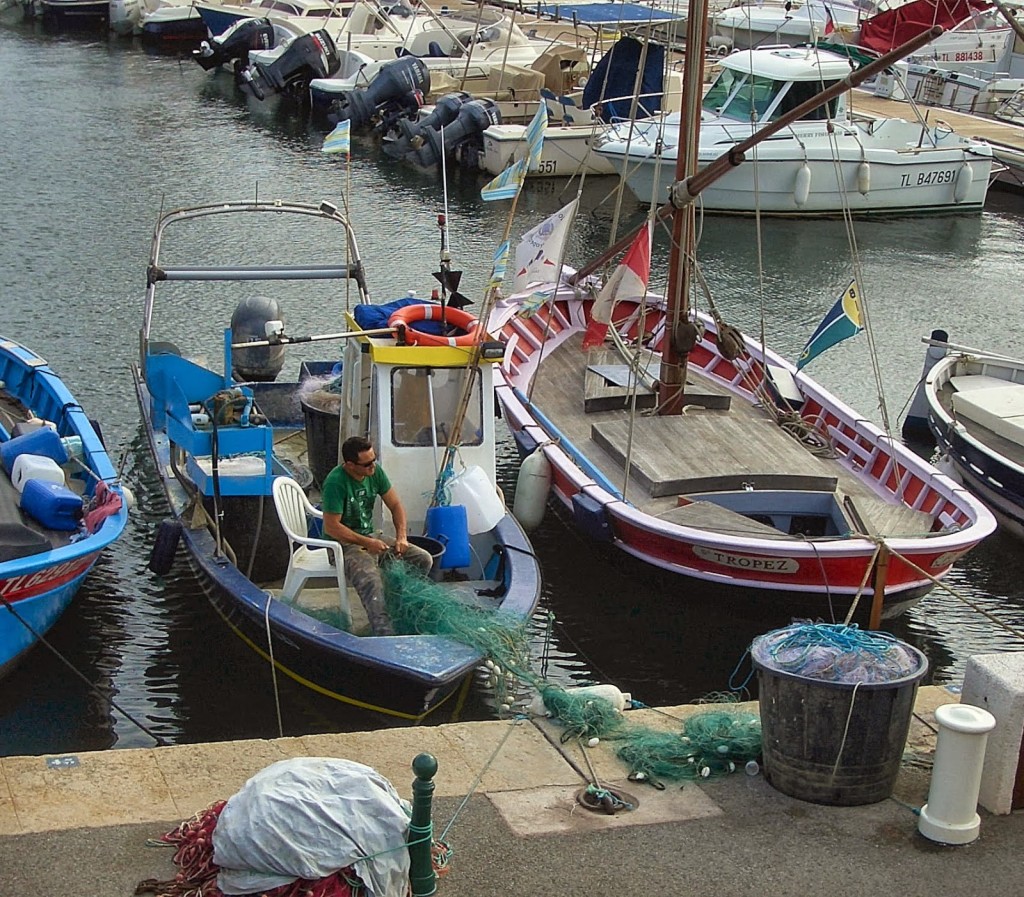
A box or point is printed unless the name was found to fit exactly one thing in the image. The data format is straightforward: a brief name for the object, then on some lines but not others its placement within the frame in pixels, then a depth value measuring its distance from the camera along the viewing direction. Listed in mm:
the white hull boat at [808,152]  28172
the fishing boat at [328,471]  9922
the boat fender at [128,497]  12159
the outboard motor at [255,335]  15562
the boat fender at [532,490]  13852
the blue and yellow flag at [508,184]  11844
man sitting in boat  10344
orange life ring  11625
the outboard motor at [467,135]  32031
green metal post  6121
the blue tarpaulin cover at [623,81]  29062
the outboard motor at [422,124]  32531
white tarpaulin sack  6105
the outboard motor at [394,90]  34812
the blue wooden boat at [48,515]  10781
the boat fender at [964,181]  30234
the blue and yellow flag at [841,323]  15195
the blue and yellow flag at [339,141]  15102
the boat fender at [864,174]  29375
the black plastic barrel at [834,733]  7262
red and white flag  13836
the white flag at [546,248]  14180
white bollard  7020
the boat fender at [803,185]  28688
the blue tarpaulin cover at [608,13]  34062
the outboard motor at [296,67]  39219
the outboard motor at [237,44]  42344
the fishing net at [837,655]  7355
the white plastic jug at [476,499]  11375
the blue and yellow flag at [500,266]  11263
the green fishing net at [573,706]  7883
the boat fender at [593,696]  8609
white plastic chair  10523
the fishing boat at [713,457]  12211
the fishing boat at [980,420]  14906
